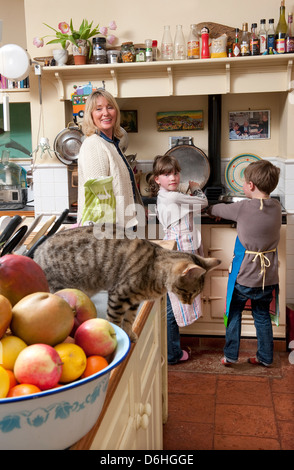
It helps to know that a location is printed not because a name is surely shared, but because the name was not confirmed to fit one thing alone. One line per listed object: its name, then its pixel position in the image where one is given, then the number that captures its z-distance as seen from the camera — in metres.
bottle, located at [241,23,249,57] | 3.76
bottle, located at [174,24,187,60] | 3.87
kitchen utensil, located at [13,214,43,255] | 1.53
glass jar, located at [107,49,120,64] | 3.88
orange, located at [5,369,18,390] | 0.82
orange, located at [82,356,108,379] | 0.89
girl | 3.40
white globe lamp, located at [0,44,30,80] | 3.46
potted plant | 3.87
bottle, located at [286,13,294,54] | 3.71
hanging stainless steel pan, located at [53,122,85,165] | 3.99
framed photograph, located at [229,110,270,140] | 4.26
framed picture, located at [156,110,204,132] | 4.30
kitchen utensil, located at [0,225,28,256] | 1.35
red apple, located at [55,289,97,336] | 1.06
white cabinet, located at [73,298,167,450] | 1.11
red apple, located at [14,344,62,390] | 0.80
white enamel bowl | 0.75
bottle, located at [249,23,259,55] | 3.75
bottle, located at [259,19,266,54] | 3.76
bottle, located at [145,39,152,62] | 3.85
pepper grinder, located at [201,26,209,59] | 3.78
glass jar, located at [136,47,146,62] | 3.87
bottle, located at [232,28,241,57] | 3.77
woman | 2.62
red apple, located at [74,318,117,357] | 0.94
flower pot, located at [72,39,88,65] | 3.88
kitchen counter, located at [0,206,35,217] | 4.33
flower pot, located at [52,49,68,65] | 3.92
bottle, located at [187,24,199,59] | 3.83
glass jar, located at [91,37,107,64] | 3.89
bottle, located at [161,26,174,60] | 3.87
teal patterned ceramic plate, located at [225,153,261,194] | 4.23
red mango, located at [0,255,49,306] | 1.00
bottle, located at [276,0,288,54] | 3.71
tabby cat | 1.51
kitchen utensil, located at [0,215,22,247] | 1.33
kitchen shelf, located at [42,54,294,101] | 3.82
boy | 3.24
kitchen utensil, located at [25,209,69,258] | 1.51
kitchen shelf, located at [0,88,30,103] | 4.62
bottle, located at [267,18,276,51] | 3.75
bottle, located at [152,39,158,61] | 3.94
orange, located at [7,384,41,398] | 0.78
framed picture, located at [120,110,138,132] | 4.37
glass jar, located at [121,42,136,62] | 3.87
